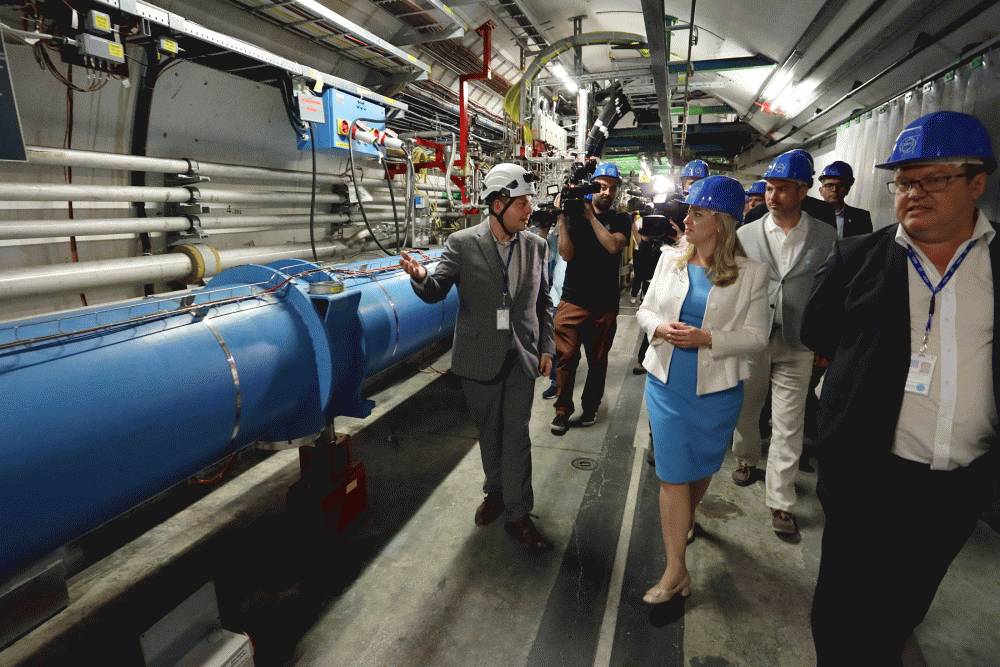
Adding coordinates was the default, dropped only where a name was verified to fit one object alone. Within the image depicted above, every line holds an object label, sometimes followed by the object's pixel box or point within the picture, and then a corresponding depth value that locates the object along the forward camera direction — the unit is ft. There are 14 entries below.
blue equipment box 10.22
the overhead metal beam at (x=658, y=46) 7.67
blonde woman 5.49
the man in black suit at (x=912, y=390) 3.69
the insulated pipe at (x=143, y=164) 6.81
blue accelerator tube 3.98
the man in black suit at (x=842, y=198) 9.38
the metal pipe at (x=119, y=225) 6.55
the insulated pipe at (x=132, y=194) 6.44
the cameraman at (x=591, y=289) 10.37
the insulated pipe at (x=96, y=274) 6.59
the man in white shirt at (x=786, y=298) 7.16
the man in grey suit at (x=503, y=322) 6.93
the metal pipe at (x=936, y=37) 7.00
